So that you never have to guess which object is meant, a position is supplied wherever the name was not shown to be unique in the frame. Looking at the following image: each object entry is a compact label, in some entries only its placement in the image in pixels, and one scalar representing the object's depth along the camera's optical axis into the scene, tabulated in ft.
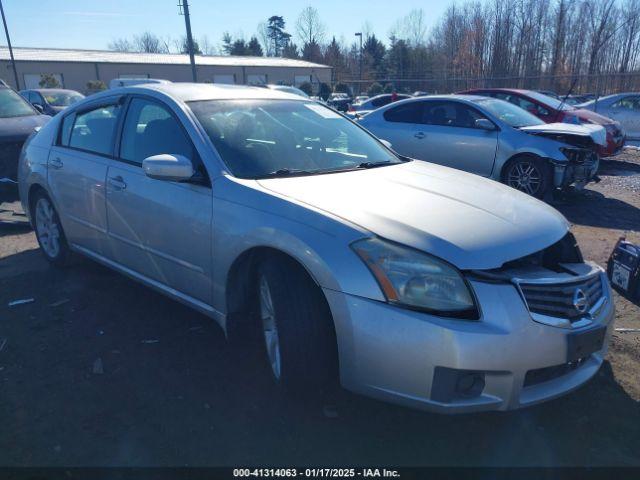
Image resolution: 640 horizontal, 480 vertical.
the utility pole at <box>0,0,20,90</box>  86.71
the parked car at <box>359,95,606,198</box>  24.03
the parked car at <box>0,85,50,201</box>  24.59
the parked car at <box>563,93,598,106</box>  75.85
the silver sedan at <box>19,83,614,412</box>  7.48
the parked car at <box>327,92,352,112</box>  65.57
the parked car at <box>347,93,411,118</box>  52.88
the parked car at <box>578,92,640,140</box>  46.98
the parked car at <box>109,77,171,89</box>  56.57
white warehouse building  133.90
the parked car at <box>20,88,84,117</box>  54.49
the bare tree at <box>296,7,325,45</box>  211.49
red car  33.96
